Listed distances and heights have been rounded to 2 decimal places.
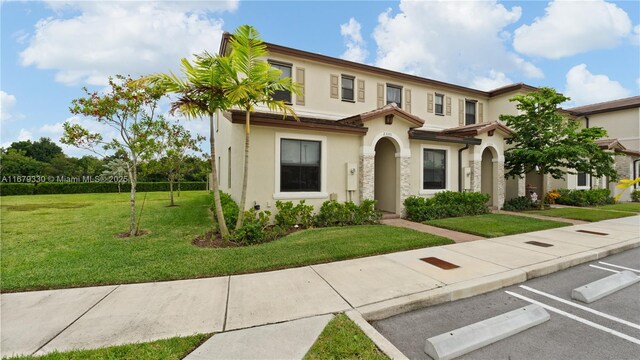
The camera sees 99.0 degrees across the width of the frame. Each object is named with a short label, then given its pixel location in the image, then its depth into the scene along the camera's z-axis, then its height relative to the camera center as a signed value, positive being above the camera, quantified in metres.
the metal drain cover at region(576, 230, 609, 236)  8.77 -1.69
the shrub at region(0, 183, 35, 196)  24.14 -0.93
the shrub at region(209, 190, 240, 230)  8.14 -1.03
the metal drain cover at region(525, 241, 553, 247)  7.22 -1.71
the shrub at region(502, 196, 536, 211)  14.07 -1.25
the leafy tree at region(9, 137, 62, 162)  52.53 +5.90
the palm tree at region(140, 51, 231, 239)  6.74 +2.35
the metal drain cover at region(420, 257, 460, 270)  5.50 -1.75
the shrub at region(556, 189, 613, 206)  16.73 -1.08
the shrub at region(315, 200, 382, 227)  9.73 -1.26
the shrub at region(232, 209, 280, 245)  7.21 -1.42
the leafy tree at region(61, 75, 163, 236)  7.48 +1.77
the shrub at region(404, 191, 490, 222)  11.12 -1.10
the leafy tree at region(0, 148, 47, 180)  37.91 +2.02
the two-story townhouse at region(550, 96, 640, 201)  18.78 +3.60
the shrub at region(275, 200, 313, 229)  9.01 -1.18
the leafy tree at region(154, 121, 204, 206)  15.91 +1.86
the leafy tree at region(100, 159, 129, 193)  28.91 +0.21
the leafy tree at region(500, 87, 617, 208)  12.98 +1.95
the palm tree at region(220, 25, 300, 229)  6.71 +2.73
